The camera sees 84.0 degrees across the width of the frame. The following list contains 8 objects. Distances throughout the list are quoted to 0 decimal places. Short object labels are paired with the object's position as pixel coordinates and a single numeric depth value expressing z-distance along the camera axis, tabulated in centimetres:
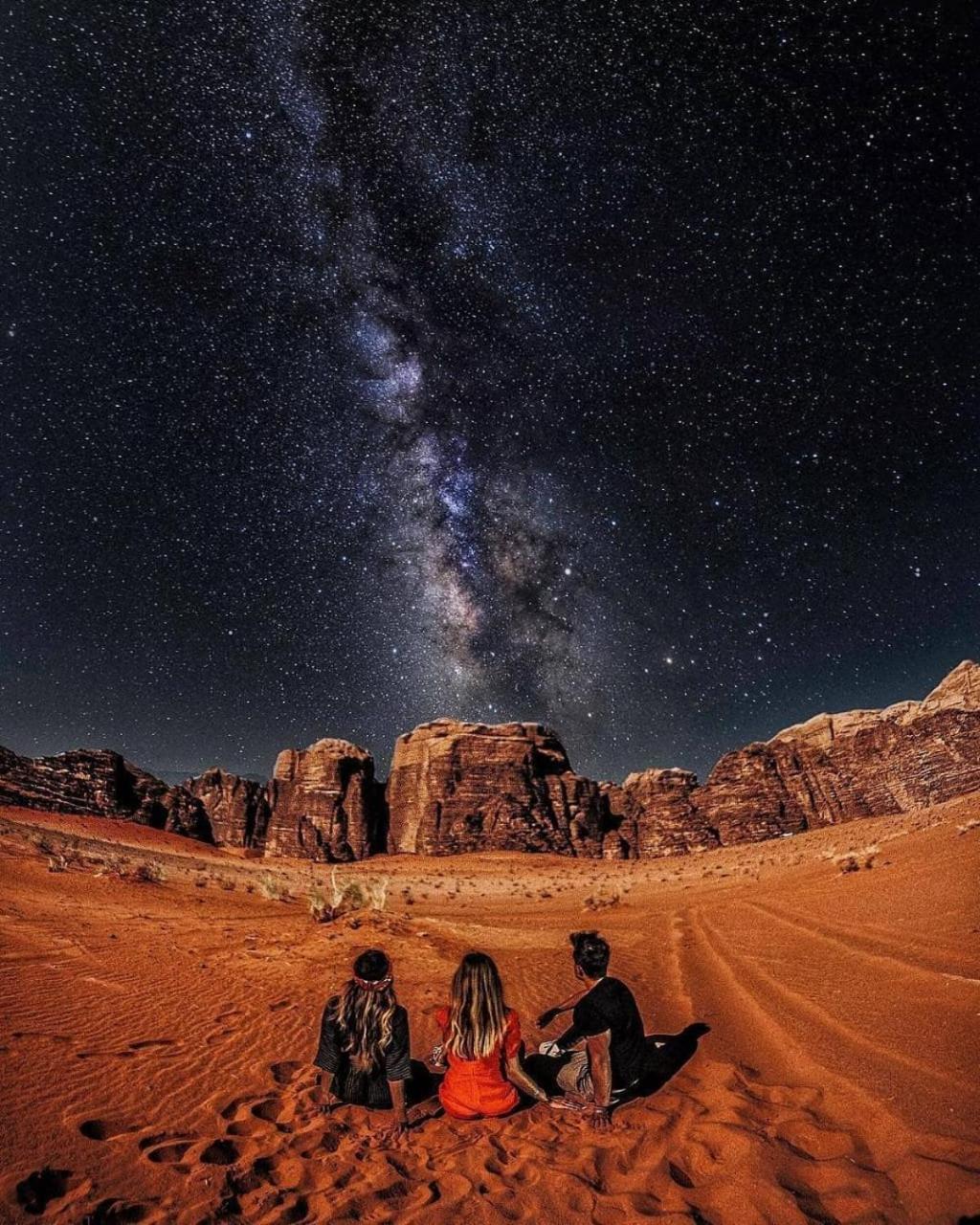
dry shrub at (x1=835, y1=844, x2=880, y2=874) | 1510
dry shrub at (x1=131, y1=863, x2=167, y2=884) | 1743
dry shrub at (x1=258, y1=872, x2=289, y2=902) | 1755
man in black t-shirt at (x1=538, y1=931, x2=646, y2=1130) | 402
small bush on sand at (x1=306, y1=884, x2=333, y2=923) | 1253
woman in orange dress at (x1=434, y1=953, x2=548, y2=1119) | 402
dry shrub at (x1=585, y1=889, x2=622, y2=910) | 1823
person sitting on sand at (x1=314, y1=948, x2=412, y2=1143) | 423
